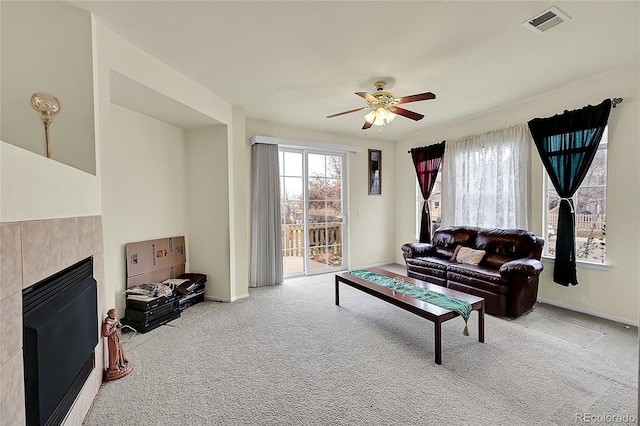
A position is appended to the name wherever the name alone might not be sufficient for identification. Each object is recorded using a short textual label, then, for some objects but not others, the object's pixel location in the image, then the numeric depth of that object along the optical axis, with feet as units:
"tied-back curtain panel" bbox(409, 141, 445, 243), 16.12
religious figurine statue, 6.67
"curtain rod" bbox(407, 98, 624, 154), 9.37
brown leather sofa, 9.91
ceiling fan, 8.92
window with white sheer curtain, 12.23
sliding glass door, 15.48
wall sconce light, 5.75
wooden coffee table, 7.20
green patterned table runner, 7.70
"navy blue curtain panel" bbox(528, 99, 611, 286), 9.96
